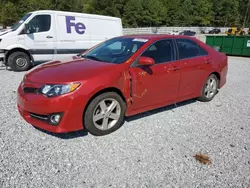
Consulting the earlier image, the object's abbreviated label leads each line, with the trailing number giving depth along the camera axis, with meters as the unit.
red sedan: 2.84
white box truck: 7.50
